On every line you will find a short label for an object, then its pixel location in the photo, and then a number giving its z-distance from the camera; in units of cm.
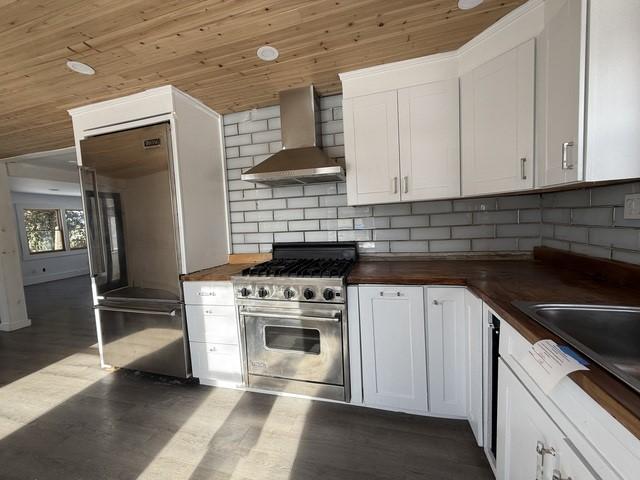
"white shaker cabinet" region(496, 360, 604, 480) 77
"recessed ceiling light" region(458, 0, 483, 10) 149
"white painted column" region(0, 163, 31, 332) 397
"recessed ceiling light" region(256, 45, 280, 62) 182
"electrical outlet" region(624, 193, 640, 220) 130
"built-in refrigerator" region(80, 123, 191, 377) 232
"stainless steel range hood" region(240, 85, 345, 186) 219
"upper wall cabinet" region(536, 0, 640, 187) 108
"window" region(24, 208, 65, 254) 752
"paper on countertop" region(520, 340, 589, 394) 75
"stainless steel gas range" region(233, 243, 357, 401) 198
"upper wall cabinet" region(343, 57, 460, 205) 204
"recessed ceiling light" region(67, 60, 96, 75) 188
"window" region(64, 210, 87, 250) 851
